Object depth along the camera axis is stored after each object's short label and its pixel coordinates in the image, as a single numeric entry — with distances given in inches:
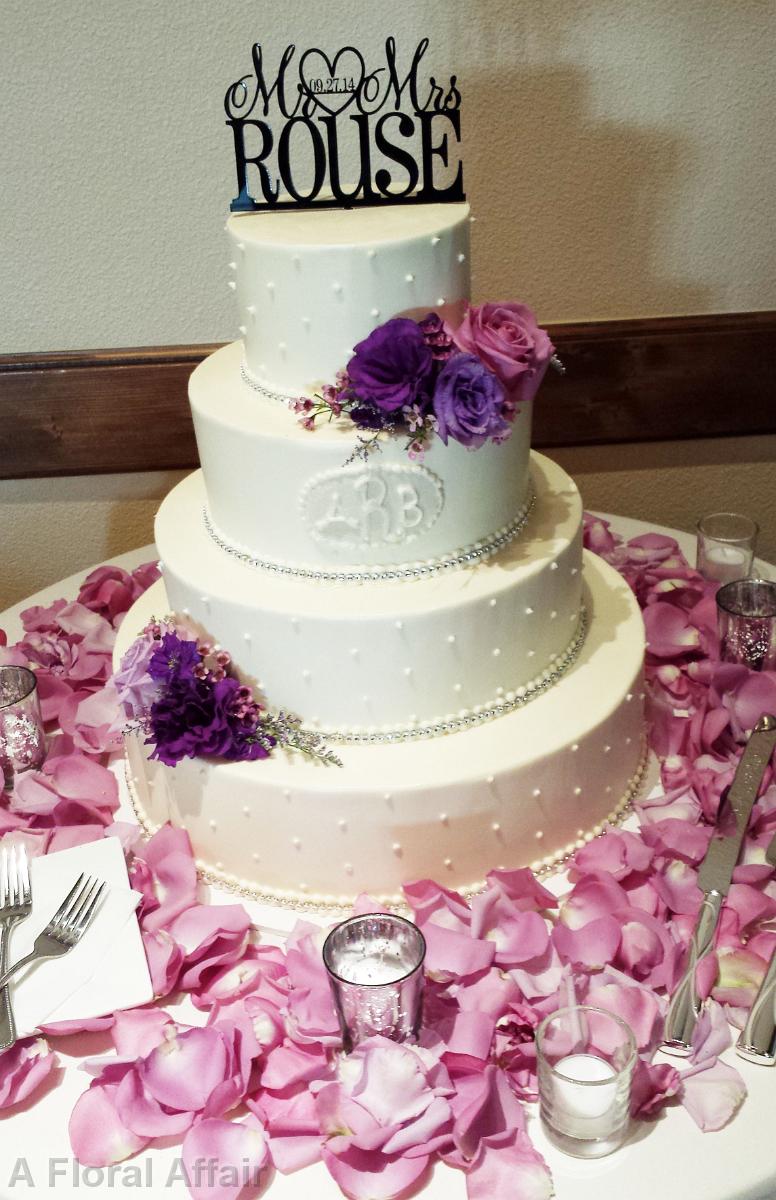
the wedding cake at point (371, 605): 67.1
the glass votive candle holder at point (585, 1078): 54.9
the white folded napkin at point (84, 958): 63.5
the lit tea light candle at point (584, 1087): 54.9
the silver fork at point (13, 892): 67.6
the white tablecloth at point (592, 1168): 54.4
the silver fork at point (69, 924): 66.4
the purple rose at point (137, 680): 70.4
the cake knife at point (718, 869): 61.2
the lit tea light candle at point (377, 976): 58.1
